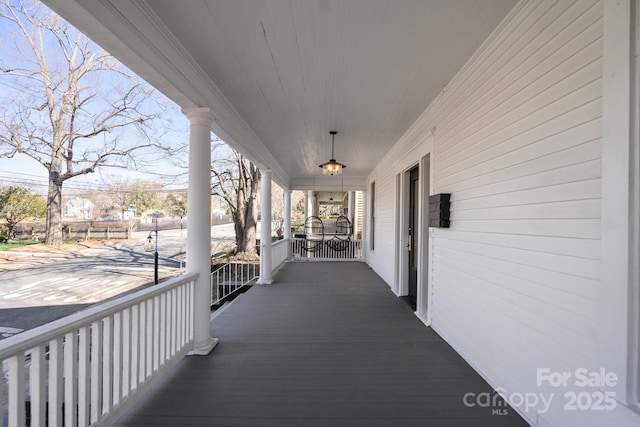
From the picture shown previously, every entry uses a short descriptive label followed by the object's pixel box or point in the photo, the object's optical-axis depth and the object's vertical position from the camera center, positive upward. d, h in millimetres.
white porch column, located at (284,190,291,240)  8758 +36
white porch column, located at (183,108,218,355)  2717 -12
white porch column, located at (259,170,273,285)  5824 -364
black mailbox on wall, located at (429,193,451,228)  2893 +60
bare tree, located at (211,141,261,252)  10523 +821
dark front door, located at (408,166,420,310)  4703 -229
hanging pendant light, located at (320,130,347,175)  4609 +809
